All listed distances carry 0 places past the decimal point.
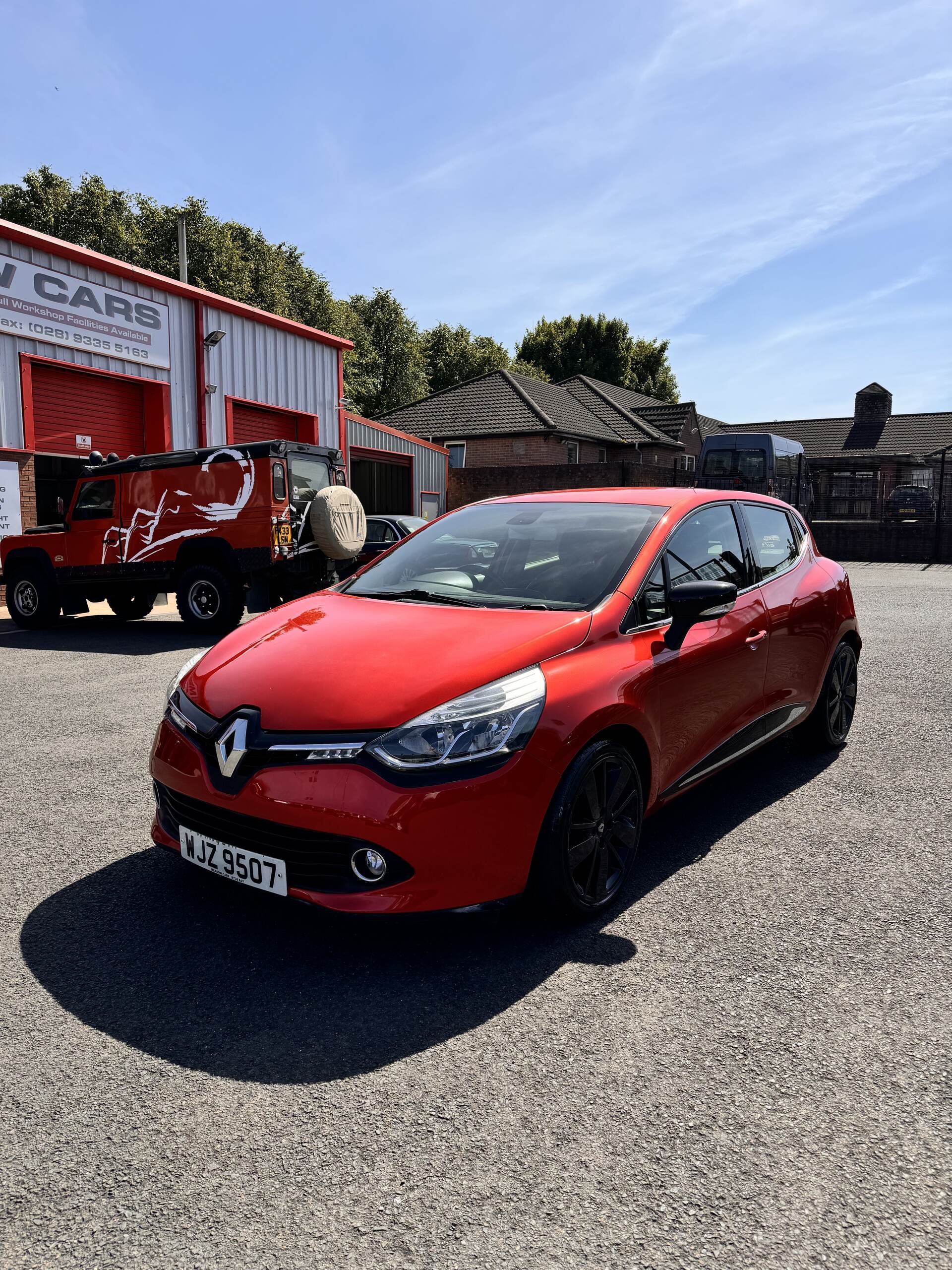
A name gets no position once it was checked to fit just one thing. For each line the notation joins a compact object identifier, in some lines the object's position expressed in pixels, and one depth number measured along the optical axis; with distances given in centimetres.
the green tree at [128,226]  4356
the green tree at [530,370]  5981
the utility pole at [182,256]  2268
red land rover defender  1071
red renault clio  271
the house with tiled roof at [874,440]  4497
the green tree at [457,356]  6094
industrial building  1409
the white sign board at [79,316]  1391
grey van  2472
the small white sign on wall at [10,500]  1386
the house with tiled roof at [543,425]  3684
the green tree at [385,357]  5588
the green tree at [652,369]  6209
